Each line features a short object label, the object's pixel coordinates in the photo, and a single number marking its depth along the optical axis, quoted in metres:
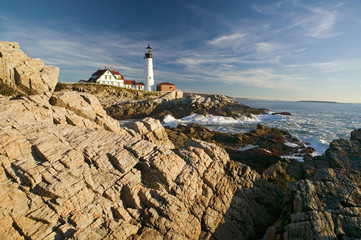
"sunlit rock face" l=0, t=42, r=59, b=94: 13.53
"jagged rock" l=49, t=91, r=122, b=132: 13.16
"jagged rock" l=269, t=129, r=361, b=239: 7.99
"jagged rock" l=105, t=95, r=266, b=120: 54.84
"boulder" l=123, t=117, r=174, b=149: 20.28
